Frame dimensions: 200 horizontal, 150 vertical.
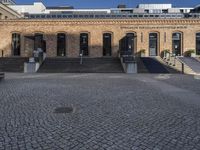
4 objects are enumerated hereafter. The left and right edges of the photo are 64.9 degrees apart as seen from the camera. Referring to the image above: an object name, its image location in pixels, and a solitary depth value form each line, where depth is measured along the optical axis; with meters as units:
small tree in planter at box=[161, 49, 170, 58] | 19.67
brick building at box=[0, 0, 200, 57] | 20.88
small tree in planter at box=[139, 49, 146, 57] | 20.62
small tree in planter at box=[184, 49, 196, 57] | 20.34
